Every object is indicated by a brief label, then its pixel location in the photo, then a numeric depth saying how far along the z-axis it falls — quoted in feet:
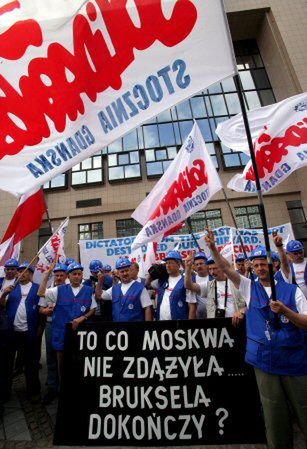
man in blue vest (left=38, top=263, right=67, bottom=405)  13.78
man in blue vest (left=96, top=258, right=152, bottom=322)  13.44
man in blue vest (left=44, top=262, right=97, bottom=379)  13.83
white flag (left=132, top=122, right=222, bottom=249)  14.52
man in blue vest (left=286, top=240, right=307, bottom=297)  14.03
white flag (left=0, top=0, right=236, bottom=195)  7.73
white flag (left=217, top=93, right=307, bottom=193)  14.12
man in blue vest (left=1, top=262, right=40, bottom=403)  14.29
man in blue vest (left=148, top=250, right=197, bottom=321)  13.53
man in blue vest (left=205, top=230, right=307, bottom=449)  7.48
